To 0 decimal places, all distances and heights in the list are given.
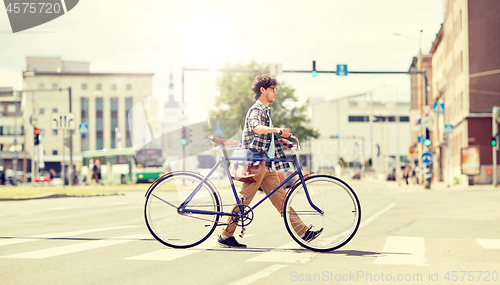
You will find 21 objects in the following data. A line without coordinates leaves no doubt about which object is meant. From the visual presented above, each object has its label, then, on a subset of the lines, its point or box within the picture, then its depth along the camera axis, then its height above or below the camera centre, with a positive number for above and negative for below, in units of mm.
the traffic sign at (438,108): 37797 +2649
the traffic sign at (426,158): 34906 -321
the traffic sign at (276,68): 26859 +3656
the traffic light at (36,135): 33906 +1118
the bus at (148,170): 45869 -1112
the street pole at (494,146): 37800 +330
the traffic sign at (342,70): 26641 +3530
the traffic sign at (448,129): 43000 +1565
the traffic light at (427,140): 33750 +657
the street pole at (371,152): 95375 +126
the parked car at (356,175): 86812 -3049
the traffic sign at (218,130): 28044 +1087
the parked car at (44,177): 73731 -2521
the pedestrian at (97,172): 42375 -1113
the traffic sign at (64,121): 32312 +1795
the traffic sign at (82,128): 36719 +1629
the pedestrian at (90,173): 44694 -1286
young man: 6984 +76
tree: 61781 +5087
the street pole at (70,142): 34344 +741
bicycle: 6934 -598
